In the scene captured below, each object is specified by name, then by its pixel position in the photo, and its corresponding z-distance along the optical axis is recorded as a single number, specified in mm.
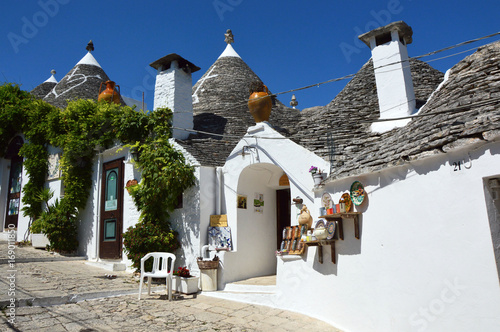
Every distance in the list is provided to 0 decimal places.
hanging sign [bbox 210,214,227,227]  8391
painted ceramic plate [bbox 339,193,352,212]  5405
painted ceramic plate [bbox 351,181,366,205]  5214
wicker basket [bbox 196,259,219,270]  7664
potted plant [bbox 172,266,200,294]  7430
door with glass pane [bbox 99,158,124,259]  10094
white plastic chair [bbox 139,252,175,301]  6747
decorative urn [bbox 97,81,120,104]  12367
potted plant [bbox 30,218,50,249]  10953
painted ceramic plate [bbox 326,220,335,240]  5555
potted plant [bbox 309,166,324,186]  6488
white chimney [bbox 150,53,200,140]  10125
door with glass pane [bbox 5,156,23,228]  13195
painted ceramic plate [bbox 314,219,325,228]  5781
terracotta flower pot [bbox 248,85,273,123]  8484
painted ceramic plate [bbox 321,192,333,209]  6012
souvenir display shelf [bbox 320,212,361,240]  5250
